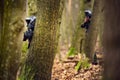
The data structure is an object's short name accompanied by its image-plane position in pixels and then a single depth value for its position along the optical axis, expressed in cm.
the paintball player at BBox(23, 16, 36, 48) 1134
